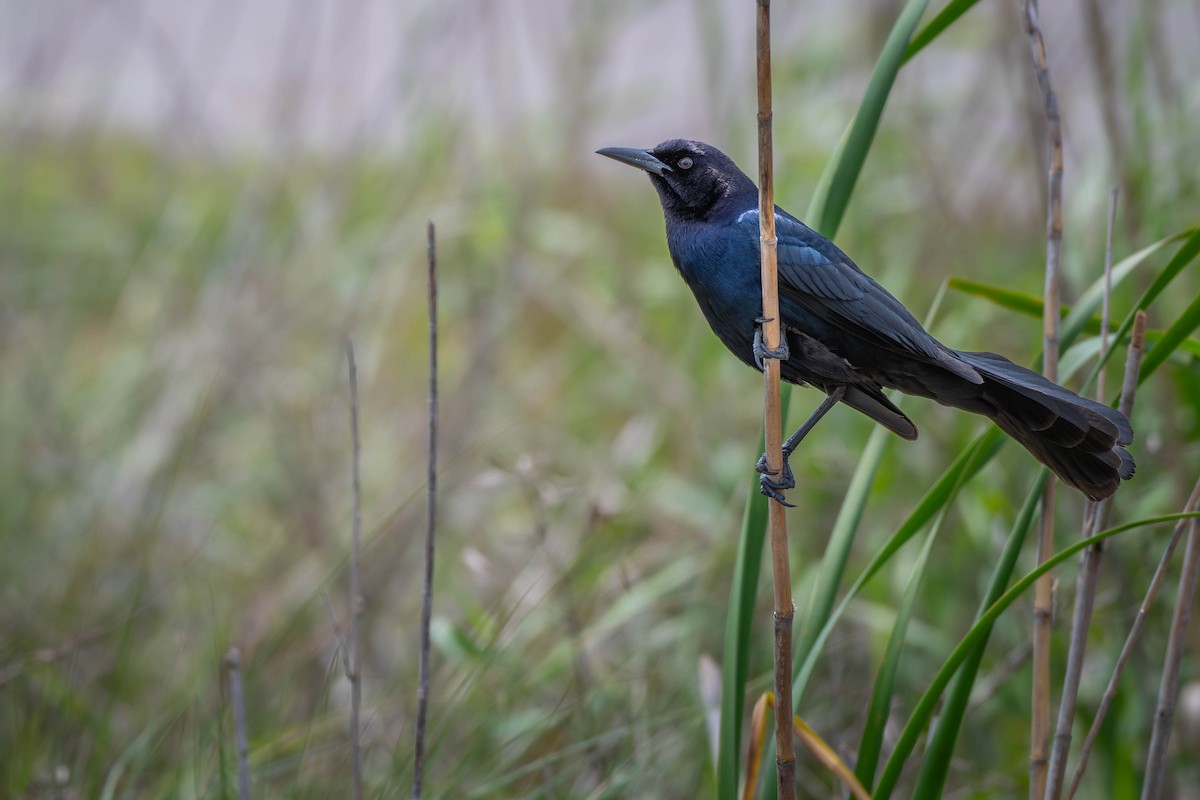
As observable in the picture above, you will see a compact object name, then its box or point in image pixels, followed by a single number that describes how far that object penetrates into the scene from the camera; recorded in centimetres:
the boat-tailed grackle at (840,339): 818
